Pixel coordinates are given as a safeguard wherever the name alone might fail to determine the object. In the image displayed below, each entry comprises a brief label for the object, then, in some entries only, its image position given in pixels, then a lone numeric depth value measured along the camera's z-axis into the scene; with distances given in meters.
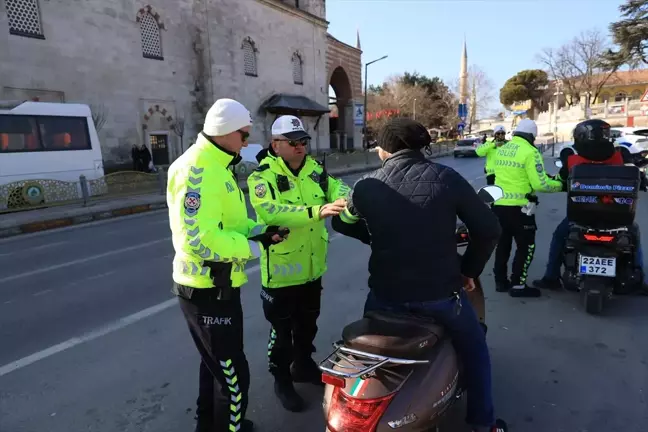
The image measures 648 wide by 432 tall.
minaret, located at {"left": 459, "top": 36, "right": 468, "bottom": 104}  75.62
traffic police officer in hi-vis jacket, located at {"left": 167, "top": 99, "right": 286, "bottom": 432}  2.21
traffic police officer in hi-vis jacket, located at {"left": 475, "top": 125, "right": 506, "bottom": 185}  6.61
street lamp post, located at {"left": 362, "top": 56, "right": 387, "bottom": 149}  30.52
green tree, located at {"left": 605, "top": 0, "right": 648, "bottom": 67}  35.59
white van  13.20
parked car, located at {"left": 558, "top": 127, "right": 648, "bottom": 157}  19.78
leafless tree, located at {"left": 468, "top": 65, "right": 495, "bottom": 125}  73.51
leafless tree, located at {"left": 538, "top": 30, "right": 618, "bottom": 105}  50.94
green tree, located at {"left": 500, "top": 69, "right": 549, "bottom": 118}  76.12
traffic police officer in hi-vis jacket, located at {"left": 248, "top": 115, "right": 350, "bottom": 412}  2.89
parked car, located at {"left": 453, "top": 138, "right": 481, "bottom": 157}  32.38
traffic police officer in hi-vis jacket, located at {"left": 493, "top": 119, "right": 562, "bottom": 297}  4.73
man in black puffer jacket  2.08
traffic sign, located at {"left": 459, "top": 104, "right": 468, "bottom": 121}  46.49
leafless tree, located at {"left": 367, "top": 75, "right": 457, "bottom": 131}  58.00
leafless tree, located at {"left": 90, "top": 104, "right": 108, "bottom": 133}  20.38
